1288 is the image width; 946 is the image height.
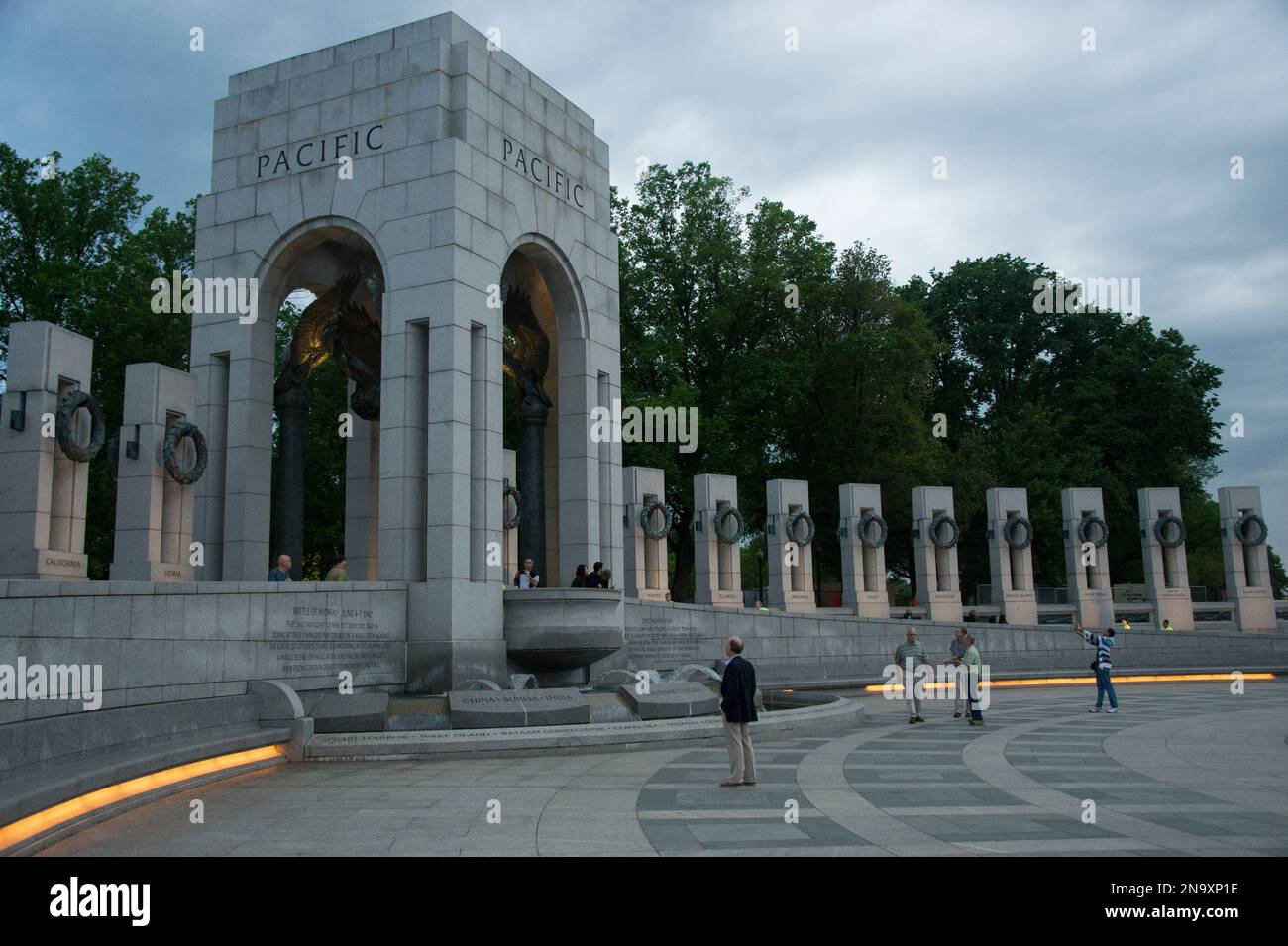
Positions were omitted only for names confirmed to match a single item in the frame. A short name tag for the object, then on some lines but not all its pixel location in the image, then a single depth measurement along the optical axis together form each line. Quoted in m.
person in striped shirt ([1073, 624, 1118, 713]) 21.45
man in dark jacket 12.24
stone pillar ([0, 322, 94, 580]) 17.44
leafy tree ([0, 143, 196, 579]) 38.53
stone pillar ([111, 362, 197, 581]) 19.00
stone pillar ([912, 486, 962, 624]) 37.16
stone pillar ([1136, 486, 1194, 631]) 38.62
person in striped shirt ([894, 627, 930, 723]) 20.47
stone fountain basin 20.47
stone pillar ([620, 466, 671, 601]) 33.50
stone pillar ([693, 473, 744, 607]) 33.88
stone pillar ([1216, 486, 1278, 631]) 38.81
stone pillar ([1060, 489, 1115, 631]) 37.94
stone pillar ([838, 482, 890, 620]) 36.19
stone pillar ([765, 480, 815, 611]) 34.41
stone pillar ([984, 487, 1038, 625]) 37.78
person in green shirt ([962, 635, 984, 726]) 19.50
